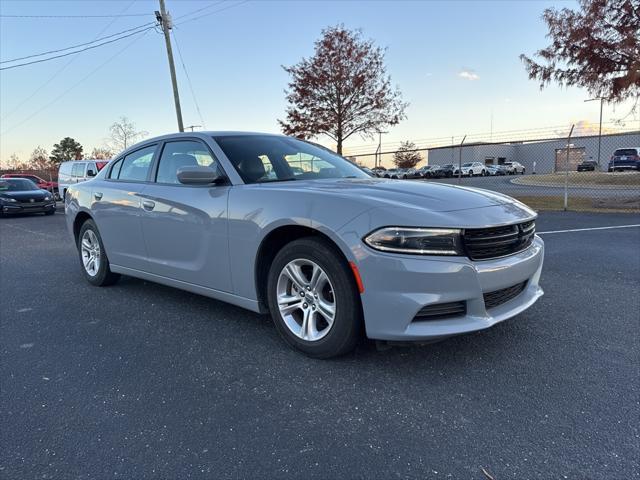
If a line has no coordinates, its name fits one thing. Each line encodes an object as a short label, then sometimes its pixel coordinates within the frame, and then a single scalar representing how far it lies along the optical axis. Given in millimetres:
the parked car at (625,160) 30406
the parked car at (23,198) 15195
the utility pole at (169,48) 18612
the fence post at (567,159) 11457
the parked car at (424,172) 41488
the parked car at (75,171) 17906
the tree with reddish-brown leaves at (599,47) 11984
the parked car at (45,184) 24638
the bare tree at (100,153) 45188
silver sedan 2582
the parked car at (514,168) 53812
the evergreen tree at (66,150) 61906
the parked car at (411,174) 39681
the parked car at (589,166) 29572
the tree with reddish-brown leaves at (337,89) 18750
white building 47062
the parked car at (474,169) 48312
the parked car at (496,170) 50622
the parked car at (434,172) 42169
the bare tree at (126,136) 41594
